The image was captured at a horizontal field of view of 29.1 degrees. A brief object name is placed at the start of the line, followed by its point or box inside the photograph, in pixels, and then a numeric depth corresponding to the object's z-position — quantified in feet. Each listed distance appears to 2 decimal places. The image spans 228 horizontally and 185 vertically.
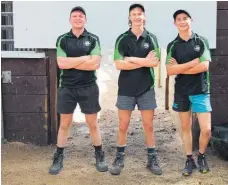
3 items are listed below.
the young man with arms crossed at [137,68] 14.62
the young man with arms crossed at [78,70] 14.73
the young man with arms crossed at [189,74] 14.48
